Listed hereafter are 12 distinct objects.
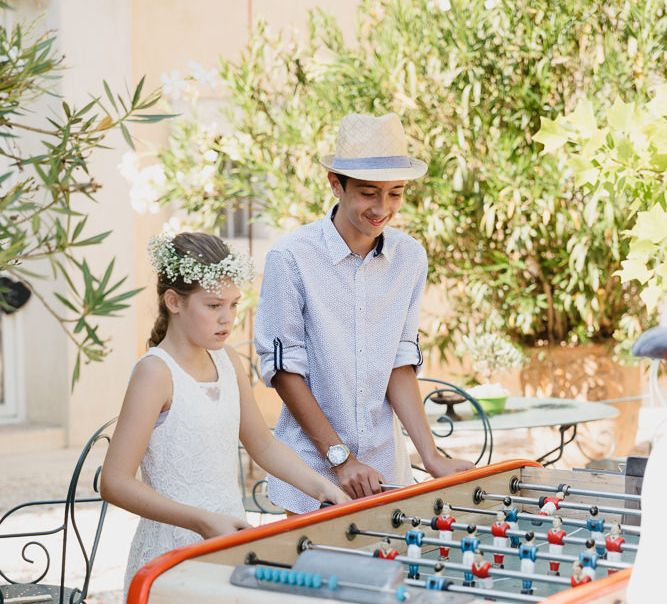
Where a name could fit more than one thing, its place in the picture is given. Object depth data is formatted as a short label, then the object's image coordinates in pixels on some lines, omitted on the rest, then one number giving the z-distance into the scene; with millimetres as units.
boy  3379
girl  3072
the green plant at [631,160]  3957
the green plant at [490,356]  6699
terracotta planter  8320
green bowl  6198
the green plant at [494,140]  8008
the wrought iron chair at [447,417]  5438
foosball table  1982
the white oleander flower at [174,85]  7008
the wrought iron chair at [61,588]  3865
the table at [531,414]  5902
